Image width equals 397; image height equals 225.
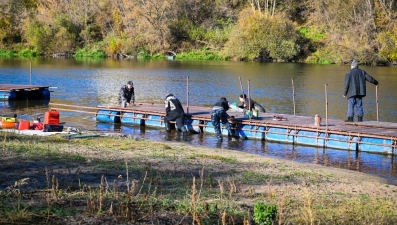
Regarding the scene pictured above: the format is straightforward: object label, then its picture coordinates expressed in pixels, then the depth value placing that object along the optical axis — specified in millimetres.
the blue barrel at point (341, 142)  19844
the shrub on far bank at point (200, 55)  78194
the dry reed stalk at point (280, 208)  7671
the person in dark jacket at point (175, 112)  23438
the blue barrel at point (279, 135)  21344
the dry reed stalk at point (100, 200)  8241
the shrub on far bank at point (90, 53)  82688
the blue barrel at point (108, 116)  25891
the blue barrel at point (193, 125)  23594
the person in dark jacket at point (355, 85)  20562
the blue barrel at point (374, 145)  19188
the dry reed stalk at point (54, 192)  8707
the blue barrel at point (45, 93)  34594
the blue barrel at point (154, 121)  24719
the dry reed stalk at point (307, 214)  7736
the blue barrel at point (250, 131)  21973
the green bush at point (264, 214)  7988
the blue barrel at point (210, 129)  22770
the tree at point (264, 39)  73625
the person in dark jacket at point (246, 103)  23442
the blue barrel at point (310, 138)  20609
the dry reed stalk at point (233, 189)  10133
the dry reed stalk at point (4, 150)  12803
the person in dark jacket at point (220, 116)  22047
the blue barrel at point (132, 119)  25328
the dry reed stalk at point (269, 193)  10367
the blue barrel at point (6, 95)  32375
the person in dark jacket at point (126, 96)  26312
